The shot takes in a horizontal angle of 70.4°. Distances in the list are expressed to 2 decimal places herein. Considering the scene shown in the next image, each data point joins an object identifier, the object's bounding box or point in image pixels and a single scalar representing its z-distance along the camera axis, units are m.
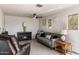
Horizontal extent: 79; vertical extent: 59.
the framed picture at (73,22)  2.47
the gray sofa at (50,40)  2.85
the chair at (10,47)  1.37
